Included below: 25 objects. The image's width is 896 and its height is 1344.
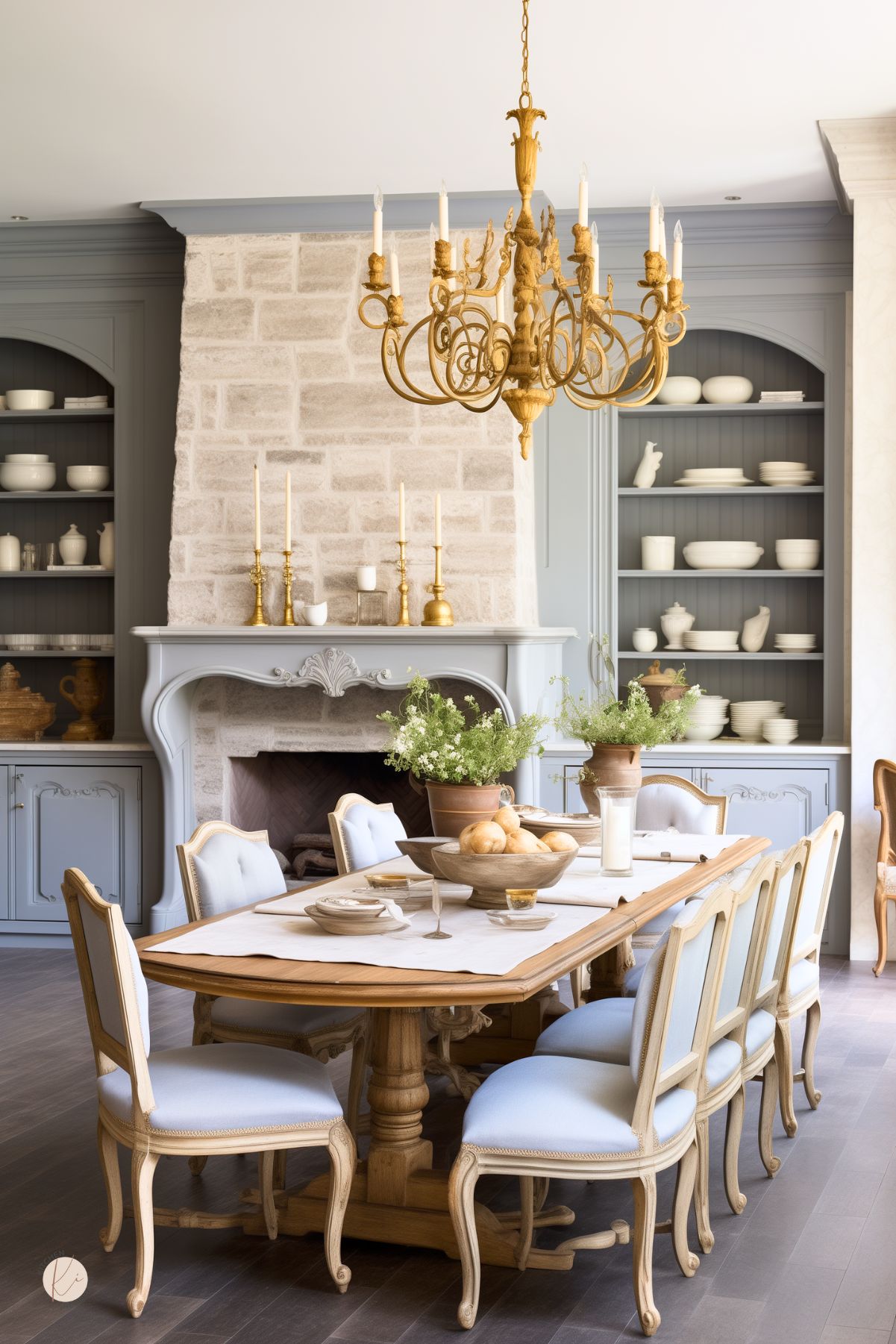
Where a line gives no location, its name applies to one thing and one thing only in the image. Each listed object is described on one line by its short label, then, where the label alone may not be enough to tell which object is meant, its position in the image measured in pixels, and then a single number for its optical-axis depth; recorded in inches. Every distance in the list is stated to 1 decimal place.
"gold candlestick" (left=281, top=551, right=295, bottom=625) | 229.8
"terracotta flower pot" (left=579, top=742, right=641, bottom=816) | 156.1
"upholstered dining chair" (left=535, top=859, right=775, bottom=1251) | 111.3
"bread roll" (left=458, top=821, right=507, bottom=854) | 118.6
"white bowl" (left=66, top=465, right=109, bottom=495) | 258.1
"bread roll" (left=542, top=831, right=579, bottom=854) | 121.0
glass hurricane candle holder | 139.0
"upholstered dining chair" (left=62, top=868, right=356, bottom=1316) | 100.0
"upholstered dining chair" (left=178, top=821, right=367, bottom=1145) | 127.7
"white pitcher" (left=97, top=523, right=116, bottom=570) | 256.5
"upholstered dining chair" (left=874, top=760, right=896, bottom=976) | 214.8
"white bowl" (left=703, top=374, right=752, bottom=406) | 249.8
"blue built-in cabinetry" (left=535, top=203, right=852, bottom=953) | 232.1
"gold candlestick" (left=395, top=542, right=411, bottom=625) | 226.5
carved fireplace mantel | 221.9
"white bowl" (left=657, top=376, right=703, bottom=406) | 251.6
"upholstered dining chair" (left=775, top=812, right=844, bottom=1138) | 133.9
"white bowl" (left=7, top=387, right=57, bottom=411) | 258.4
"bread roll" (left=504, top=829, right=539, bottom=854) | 119.3
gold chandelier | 121.9
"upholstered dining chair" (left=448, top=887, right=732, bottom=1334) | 96.4
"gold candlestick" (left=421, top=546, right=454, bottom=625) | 223.9
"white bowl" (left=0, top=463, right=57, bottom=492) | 259.6
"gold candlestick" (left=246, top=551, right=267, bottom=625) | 230.1
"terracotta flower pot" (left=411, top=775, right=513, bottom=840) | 134.4
